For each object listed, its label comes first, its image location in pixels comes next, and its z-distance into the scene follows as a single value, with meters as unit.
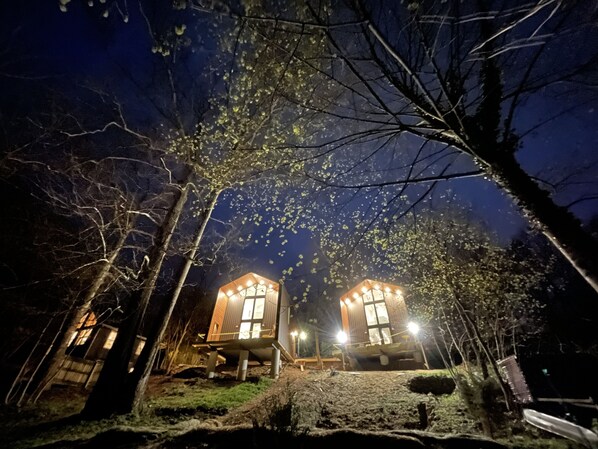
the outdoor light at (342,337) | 19.28
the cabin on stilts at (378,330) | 17.40
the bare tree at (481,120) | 3.27
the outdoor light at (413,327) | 16.44
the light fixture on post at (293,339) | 21.80
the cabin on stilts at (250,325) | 15.21
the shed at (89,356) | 12.94
